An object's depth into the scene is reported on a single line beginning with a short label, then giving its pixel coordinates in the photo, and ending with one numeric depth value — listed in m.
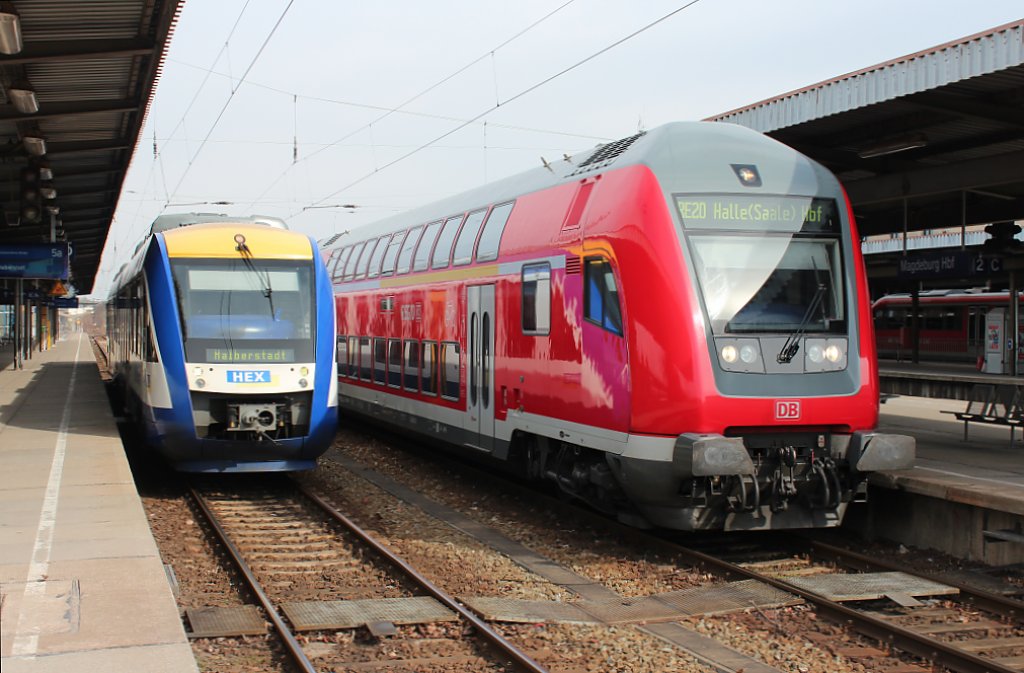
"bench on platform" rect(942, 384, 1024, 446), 12.88
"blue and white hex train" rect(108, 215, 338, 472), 11.88
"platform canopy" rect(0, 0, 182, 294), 11.92
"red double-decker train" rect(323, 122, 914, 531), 8.65
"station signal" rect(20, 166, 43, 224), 19.31
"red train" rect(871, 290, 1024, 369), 38.12
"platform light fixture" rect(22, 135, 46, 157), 17.14
